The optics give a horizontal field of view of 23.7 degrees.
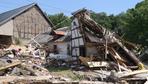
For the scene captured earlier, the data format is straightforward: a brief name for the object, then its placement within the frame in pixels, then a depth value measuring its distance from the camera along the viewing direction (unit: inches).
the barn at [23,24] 1941.4
